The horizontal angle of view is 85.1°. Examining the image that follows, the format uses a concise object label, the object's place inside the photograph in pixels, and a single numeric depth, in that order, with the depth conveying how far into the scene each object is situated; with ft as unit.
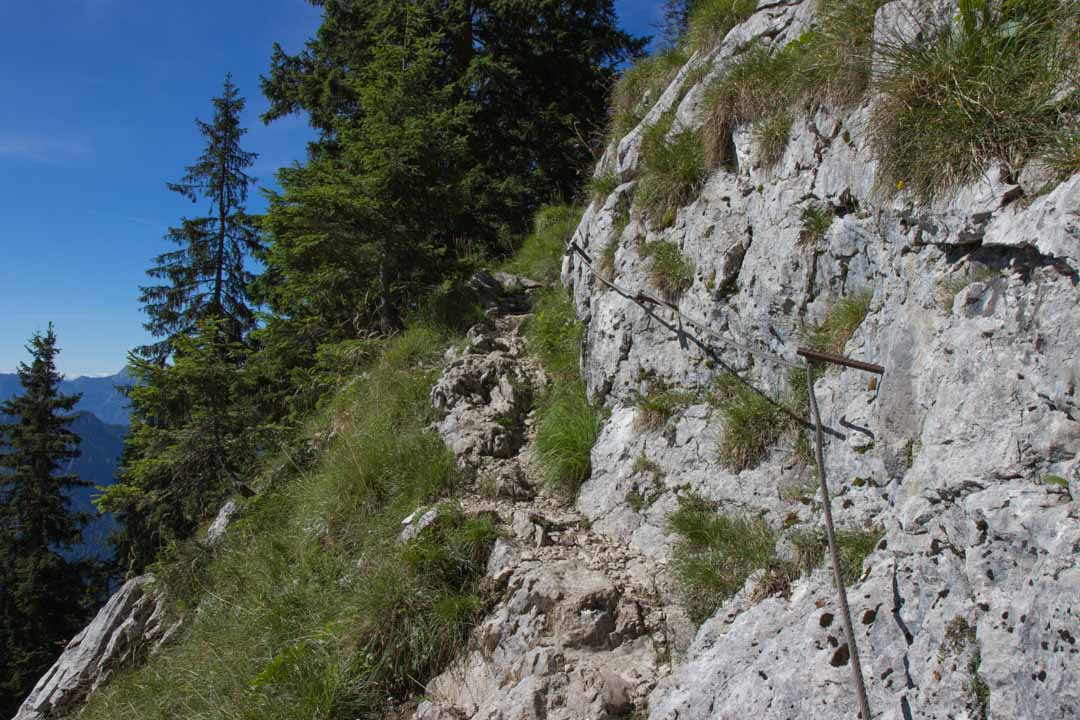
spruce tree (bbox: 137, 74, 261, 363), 56.18
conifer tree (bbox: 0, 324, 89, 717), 58.39
